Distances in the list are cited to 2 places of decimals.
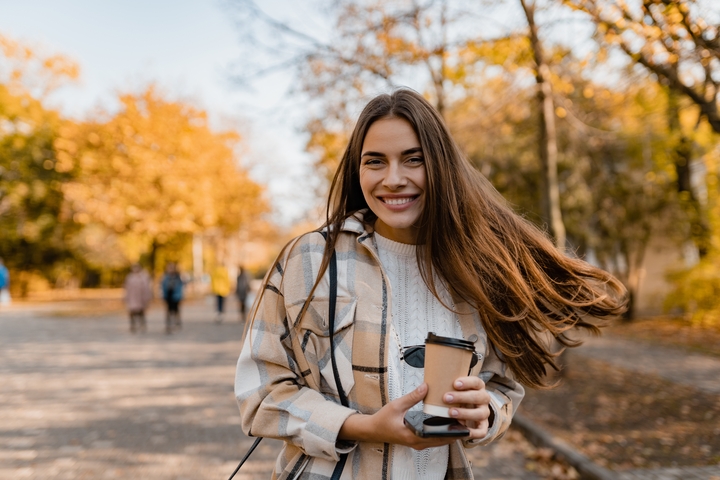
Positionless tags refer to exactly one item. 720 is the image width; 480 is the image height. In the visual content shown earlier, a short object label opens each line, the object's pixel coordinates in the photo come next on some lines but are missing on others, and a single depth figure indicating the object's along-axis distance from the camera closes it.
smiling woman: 1.78
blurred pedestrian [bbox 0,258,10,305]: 23.92
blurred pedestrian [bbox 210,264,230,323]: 20.25
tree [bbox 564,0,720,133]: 5.25
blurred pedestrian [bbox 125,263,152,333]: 17.52
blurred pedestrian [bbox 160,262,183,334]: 17.62
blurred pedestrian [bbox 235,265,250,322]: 19.77
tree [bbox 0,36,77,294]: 35.25
